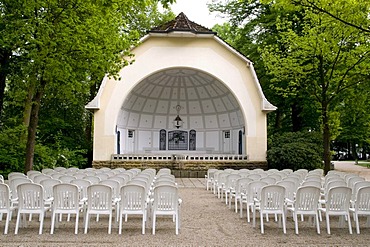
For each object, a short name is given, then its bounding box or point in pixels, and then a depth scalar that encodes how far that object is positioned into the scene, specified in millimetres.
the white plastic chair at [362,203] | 7629
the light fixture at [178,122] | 28734
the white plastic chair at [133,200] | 7355
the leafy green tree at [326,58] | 16594
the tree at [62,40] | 11812
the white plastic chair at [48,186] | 8297
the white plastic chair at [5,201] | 7156
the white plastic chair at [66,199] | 7242
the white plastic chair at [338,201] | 7531
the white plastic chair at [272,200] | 7559
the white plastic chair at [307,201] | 7508
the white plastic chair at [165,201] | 7430
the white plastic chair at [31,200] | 7156
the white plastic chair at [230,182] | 11165
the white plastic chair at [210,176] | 15525
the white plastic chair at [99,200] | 7293
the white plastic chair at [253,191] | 8508
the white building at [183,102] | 23094
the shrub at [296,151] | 21016
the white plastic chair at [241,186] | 9789
